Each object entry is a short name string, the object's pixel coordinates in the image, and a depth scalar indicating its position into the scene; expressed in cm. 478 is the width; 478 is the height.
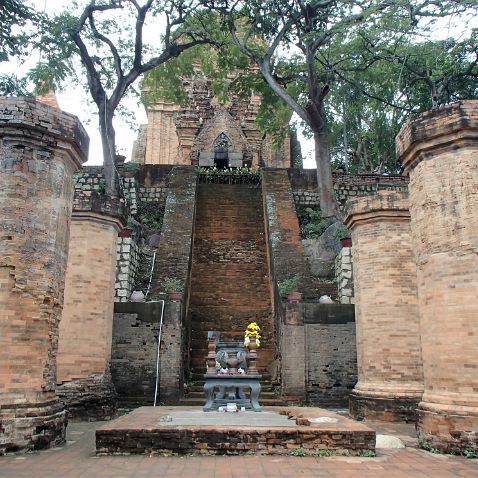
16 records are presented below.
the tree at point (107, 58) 1523
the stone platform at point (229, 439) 589
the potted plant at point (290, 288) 1141
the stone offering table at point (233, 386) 819
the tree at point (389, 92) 1376
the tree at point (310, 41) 1529
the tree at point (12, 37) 1164
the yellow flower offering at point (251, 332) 870
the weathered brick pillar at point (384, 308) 905
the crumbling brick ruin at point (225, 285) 625
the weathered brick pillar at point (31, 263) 607
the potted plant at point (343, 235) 1293
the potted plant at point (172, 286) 1135
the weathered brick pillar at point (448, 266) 604
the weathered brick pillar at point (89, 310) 896
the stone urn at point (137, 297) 1164
